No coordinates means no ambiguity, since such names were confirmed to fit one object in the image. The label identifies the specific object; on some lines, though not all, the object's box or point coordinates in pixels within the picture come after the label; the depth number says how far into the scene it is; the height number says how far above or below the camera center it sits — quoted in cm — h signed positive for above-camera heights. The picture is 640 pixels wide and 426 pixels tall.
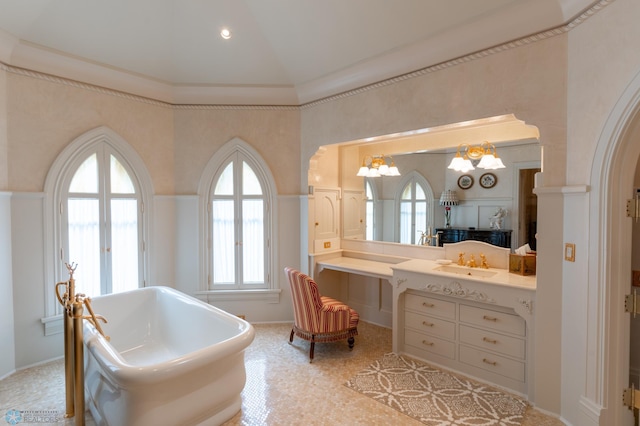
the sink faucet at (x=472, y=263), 343 -57
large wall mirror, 321 +29
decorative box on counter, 301 -51
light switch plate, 237 -32
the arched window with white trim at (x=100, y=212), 353 -4
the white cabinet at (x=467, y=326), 276 -110
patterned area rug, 251 -156
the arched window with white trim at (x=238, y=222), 438 -19
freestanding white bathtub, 203 -117
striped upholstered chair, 336 -111
